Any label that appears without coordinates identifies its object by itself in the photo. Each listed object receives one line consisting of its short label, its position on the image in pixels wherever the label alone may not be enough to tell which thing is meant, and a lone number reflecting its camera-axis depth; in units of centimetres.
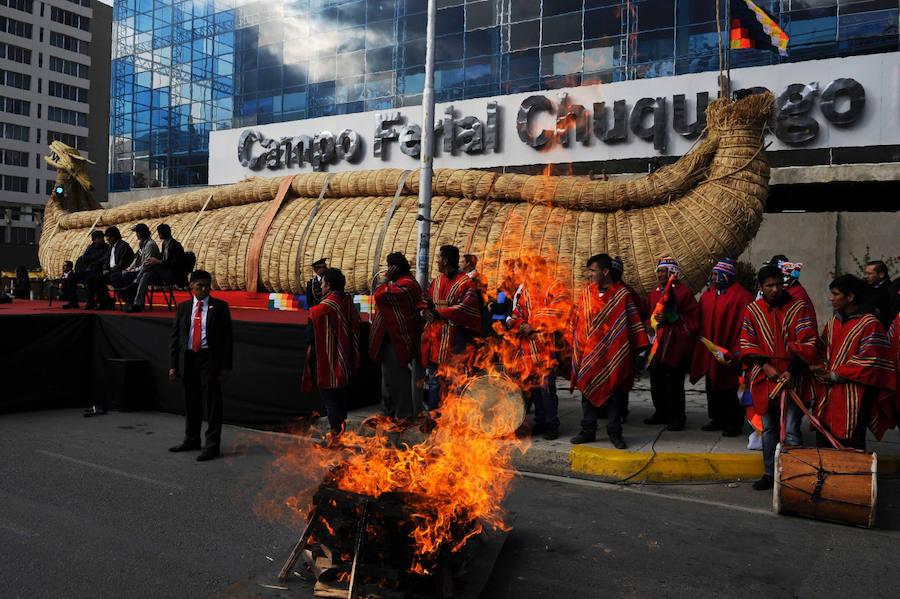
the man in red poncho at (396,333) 671
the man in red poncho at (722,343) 680
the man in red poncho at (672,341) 701
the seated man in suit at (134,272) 990
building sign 1484
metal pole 842
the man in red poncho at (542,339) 660
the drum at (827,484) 452
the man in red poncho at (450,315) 671
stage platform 770
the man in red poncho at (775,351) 520
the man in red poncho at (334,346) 624
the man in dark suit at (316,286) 863
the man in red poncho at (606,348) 616
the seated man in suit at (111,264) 1005
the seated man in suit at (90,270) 1003
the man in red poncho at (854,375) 494
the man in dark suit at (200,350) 645
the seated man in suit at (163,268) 967
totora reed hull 813
